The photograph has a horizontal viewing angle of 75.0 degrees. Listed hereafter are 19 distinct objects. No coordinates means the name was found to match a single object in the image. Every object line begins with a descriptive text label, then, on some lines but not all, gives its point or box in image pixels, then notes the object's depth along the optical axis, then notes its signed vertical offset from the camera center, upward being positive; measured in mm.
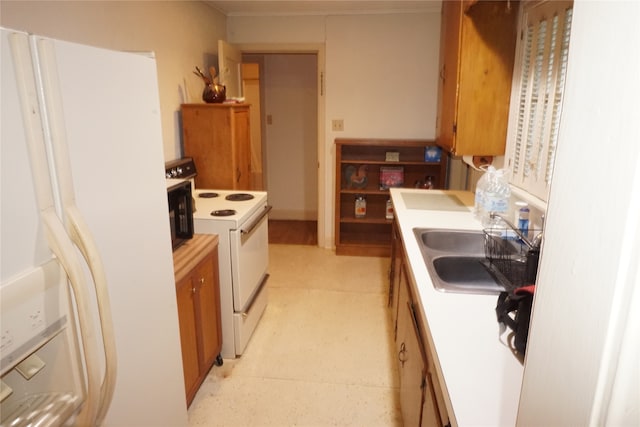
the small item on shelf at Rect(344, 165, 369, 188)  4234 -586
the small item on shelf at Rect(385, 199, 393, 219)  4113 -922
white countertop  896 -600
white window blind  1786 +116
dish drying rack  1542 -539
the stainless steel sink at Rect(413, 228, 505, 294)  1450 -598
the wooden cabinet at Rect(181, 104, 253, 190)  3055 -181
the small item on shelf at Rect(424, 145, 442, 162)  3930 -333
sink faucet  1445 -461
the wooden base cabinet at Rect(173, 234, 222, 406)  1893 -910
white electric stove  2283 -776
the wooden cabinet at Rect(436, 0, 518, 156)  2121 +225
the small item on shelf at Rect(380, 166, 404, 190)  4133 -576
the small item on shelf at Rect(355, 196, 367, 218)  4234 -894
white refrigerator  755 -238
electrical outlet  4082 -78
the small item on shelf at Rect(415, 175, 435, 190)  4027 -642
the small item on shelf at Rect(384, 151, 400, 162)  4117 -388
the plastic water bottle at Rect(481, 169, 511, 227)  2162 -403
